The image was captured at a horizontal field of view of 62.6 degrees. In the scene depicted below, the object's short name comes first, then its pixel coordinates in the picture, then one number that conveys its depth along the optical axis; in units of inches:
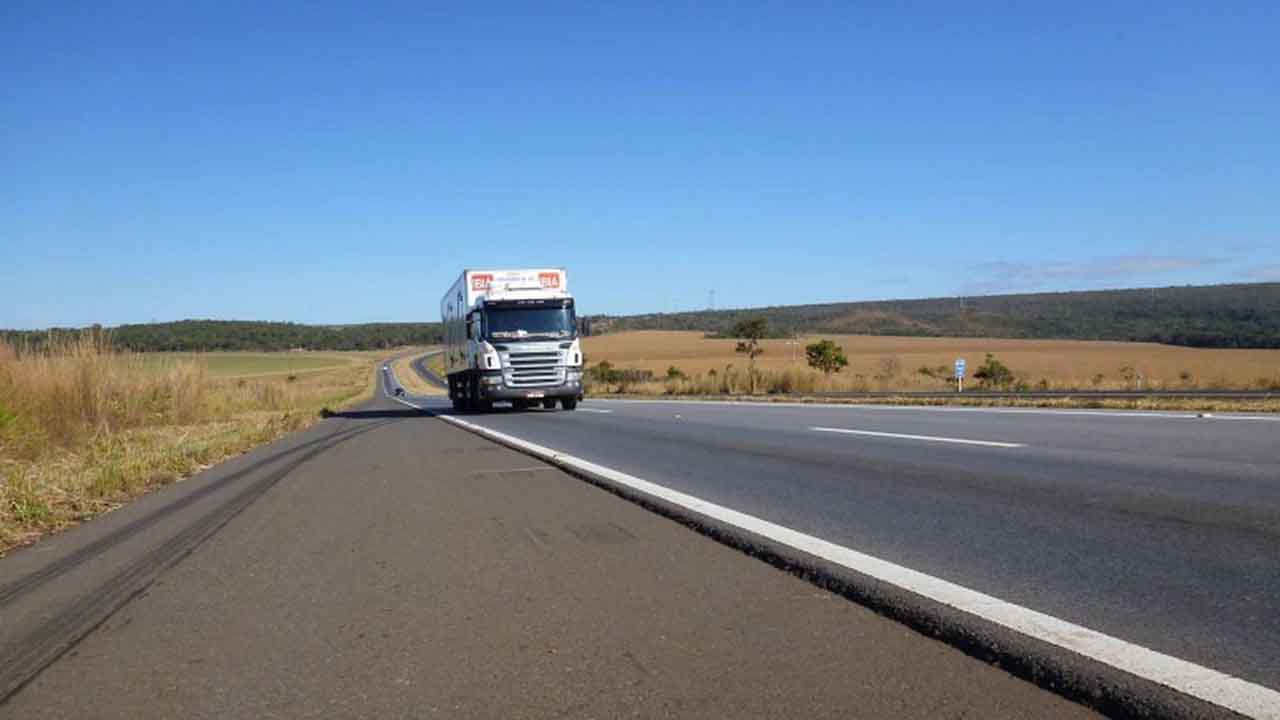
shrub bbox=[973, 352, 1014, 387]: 1765.5
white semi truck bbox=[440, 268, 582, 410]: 1032.8
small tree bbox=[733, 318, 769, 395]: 2340.1
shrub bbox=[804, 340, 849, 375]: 2268.7
